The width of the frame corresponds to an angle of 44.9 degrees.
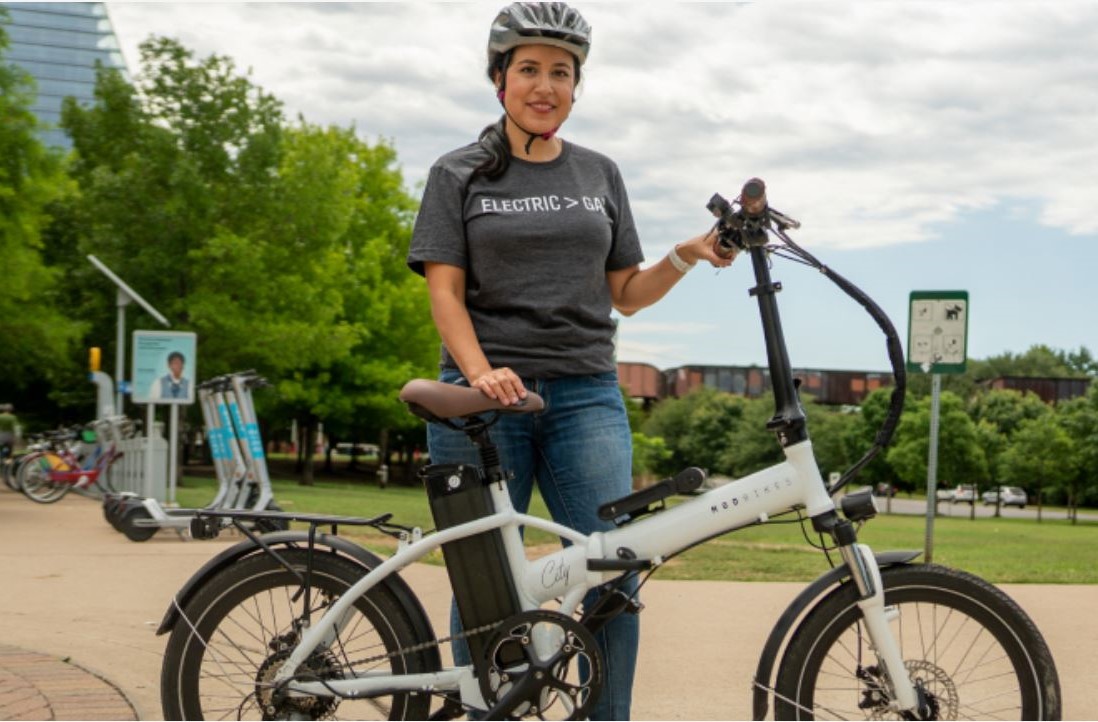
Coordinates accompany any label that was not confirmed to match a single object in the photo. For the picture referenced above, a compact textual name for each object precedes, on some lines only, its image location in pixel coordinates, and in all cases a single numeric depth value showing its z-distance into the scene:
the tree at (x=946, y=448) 55.59
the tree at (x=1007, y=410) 78.69
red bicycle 19.72
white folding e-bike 3.22
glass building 159.38
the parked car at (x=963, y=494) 82.27
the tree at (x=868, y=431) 70.50
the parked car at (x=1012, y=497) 79.00
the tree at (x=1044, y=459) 52.12
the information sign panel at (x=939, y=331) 11.75
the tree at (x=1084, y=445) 51.69
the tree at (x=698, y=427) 91.50
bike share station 11.84
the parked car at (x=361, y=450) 89.51
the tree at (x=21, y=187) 18.06
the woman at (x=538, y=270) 3.47
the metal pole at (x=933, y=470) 11.44
